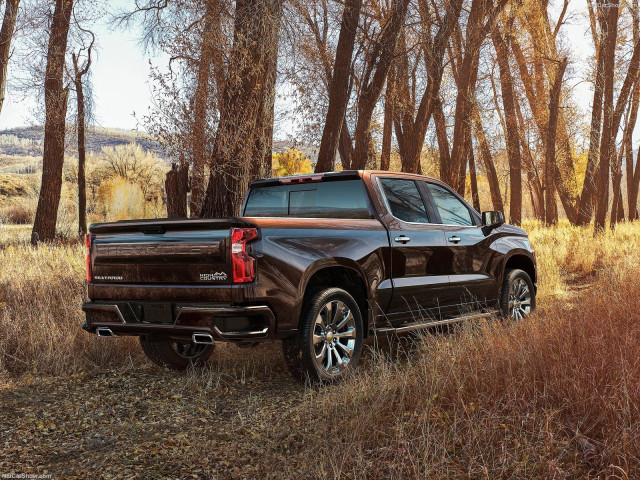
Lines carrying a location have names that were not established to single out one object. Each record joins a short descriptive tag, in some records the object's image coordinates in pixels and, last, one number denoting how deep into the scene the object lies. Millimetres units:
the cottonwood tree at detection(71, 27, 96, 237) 22516
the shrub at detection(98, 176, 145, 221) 27634
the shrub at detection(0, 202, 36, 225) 33781
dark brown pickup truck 5375
